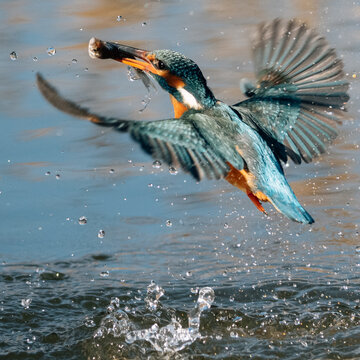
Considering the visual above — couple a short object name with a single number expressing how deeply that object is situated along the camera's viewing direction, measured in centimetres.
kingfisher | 676
